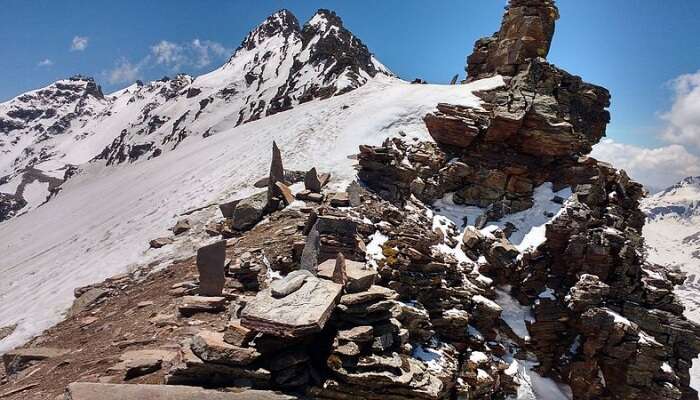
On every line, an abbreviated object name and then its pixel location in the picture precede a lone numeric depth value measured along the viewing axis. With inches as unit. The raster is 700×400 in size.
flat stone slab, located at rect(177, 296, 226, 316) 463.2
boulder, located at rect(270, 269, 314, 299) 370.3
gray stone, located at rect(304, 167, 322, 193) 778.2
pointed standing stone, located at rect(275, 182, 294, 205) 738.1
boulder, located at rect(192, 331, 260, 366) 322.7
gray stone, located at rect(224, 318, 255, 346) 338.3
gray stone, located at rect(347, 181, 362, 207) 740.6
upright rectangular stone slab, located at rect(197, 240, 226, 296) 496.1
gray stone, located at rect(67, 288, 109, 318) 597.0
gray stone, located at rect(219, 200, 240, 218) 784.9
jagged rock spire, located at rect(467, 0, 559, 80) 1186.0
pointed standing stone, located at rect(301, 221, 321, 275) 525.5
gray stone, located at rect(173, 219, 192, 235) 800.9
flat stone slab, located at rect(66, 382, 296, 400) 286.5
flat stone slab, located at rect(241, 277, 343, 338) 331.0
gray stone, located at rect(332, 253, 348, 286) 419.8
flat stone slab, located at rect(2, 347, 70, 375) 450.3
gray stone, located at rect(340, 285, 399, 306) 390.6
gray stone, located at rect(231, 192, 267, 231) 714.8
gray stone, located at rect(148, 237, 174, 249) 767.1
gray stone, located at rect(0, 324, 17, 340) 590.8
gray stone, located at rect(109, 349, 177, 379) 347.9
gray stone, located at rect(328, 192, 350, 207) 724.0
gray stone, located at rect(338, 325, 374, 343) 369.1
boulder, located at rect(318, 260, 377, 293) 410.6
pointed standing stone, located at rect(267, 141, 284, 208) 750.5
